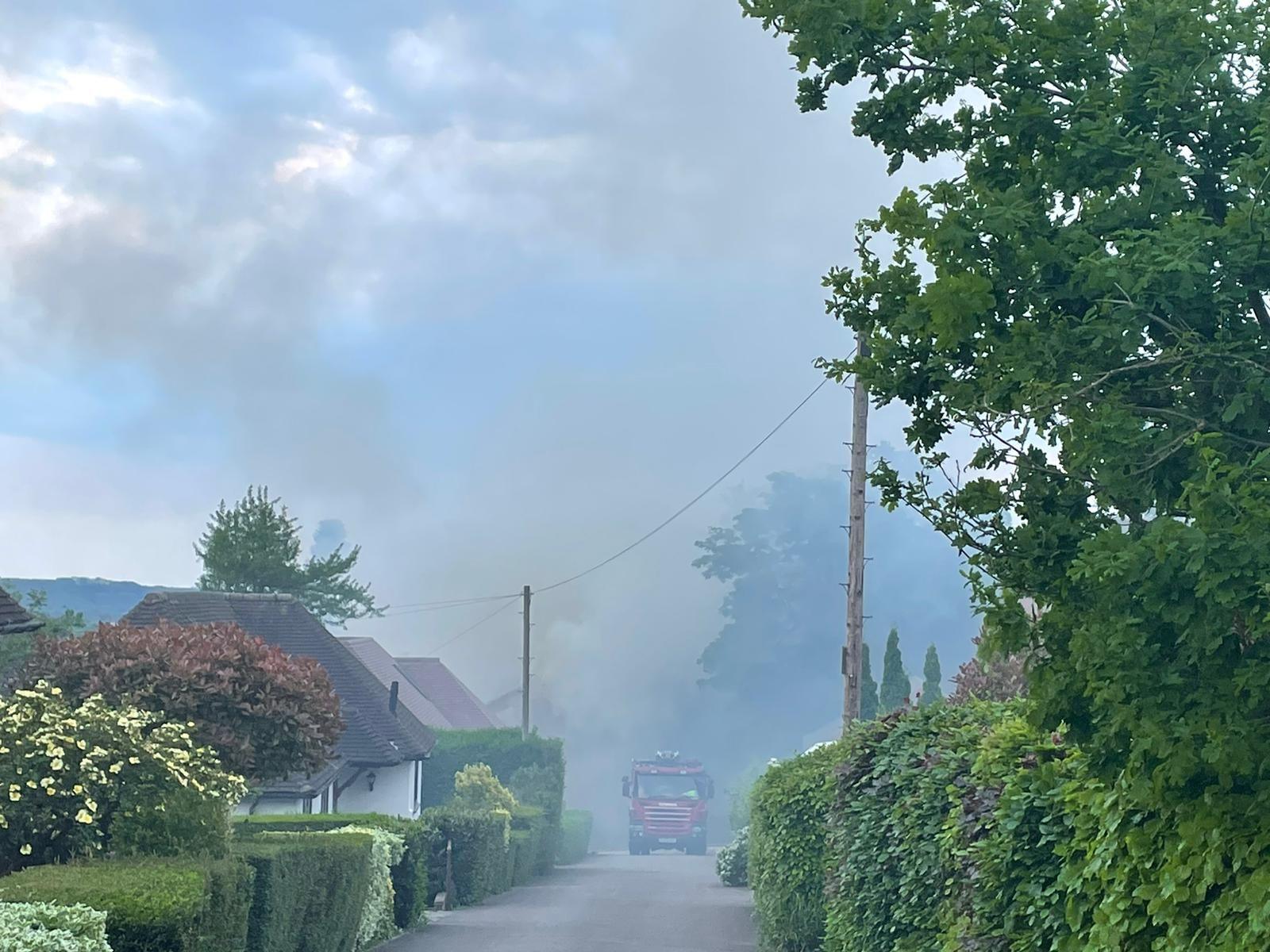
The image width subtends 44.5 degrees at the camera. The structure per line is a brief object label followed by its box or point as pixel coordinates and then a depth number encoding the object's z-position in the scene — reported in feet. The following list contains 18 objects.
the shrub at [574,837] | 218.59
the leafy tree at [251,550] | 189.67
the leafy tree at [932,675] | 175.00
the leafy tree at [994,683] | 65.67
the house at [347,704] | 134.00
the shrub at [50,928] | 29.71
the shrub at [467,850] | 118.21
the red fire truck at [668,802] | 245.86
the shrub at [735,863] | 144.25
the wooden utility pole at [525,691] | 212.64
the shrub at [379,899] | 78.48
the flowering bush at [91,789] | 48.55
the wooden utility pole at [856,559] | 82.74
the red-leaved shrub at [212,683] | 71.51
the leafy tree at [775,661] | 494.59
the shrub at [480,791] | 161.27
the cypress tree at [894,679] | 170.40
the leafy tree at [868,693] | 179.93
